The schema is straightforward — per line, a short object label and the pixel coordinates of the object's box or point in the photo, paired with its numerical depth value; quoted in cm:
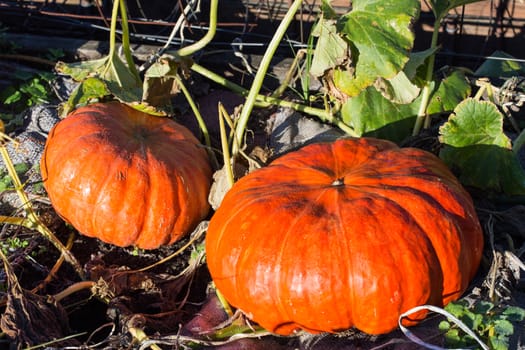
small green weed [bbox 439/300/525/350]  199
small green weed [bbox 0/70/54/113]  356
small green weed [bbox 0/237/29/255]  279
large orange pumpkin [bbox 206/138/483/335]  210
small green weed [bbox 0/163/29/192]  300
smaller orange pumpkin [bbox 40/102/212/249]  266
